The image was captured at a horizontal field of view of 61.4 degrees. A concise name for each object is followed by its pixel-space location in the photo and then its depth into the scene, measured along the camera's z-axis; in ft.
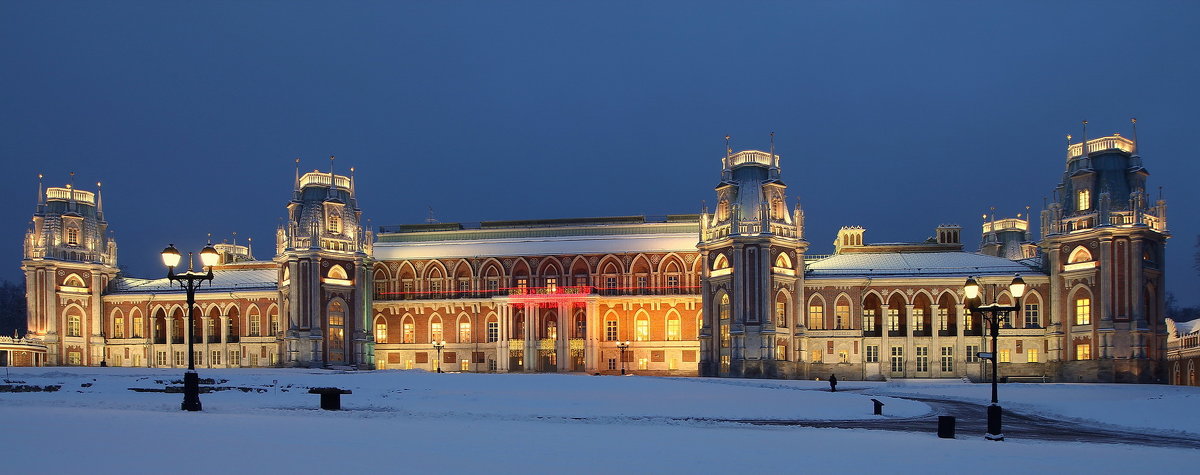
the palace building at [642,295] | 231.09
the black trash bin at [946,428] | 79.77
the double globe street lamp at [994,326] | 82.79
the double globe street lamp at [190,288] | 85.81
